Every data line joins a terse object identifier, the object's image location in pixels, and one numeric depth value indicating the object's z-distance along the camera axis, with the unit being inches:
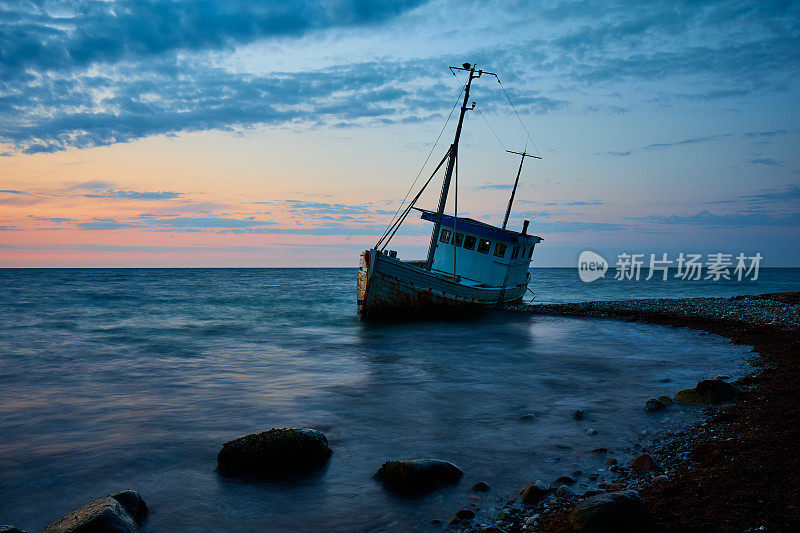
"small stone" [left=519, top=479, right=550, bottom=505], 207.3
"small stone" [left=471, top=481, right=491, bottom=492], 223.0
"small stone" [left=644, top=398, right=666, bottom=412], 341.0
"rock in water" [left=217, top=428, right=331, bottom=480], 252.1
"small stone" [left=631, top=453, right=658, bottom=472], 229.8
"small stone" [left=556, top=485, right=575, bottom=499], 205.1
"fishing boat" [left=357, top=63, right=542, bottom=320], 903.1
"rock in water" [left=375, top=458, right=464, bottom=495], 225.3
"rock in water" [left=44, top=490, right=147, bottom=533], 173.2
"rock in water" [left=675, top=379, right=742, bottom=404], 342.6
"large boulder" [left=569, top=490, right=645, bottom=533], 163.3
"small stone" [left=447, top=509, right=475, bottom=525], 193.6
